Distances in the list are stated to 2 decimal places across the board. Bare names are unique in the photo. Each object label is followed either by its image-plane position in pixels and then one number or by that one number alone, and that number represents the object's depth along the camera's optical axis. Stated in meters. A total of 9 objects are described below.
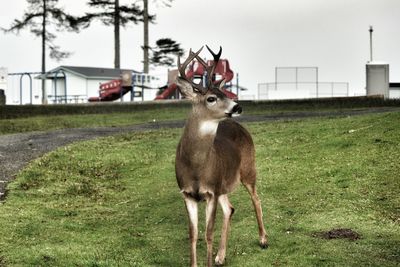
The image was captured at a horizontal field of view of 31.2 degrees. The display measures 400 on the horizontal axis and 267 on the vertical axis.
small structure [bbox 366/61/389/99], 43.66
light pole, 50.28
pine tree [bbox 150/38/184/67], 60.28
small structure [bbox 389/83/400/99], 52.56
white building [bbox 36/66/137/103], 62.12
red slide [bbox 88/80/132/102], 53.70
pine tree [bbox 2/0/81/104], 62.03
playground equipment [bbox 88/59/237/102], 45.66
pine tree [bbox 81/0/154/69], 60.62
